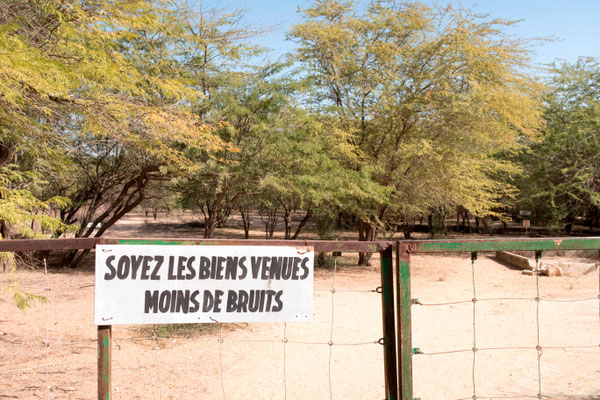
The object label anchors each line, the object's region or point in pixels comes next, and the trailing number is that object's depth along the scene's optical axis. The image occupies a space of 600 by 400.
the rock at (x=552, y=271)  14.99
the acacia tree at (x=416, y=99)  14.11
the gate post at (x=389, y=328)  2.89
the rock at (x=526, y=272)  15.42
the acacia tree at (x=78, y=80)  4.70
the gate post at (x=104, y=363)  2.71
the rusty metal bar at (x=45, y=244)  2.67
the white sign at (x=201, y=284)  2.73
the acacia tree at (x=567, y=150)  20.53
